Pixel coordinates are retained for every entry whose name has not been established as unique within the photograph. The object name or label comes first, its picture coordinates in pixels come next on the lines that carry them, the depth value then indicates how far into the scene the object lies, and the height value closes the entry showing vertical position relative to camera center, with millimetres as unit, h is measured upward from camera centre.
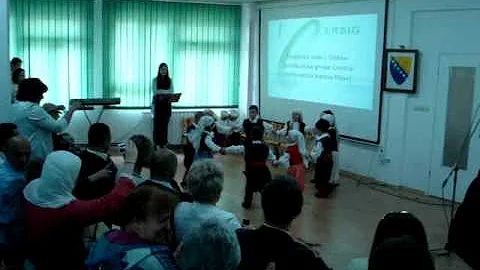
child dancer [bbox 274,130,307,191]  7508 -1092
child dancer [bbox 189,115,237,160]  7473 -883
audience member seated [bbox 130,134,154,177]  3584 -524
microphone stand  7373 -771
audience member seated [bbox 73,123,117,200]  3918 -684
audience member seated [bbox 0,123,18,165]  4082 -493
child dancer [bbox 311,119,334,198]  8266 -1216
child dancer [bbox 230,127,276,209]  7156 -1108
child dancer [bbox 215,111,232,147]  8617 -945
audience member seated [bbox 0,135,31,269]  3447 -777
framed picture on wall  8398 -39
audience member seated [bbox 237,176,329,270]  2391 -633
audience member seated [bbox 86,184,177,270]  2125 -616
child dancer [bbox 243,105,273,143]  9050 -826
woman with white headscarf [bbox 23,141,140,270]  3090 -740
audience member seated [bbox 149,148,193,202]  3354 -559
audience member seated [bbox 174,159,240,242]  3002 -654
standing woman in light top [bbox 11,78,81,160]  4949 -465
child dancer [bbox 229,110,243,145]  9242 -1003
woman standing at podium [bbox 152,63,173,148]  10938 -755
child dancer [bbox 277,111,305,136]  9344 -864
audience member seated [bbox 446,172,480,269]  3568 -898
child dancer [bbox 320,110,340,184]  8617 -1052
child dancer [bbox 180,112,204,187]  7623 -1021
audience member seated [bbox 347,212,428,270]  2270 -573
